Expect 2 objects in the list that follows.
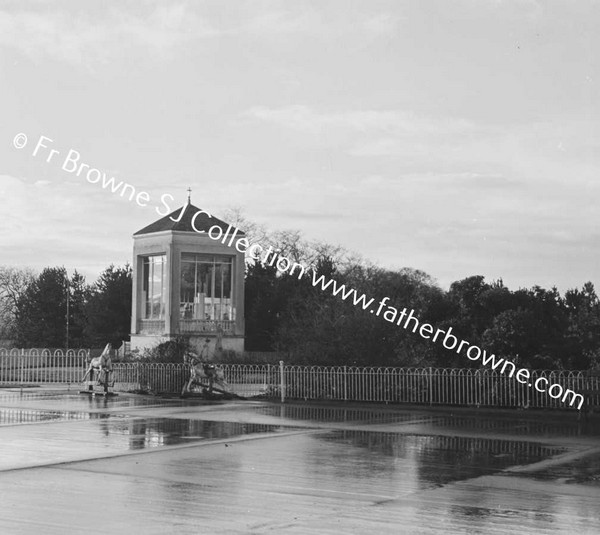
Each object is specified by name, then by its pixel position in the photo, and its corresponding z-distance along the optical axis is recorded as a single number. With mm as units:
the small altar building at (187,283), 49500
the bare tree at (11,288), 93688
